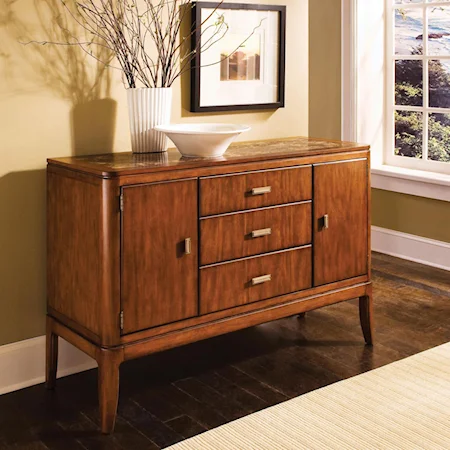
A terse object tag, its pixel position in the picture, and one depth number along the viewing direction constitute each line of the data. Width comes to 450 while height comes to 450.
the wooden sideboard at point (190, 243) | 2.66
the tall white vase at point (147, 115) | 2.98
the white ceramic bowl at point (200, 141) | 2.84
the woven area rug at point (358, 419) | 2.56
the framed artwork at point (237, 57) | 3.29
